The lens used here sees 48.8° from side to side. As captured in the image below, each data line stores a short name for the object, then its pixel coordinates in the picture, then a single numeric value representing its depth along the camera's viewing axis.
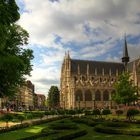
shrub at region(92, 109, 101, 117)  28.54
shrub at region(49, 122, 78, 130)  15.56
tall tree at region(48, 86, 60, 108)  72.59
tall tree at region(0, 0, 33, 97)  12.60
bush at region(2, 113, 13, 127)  20.73
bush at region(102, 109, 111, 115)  30.81
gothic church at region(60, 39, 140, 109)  66.27
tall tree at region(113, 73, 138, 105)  40.42
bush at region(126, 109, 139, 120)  22.62
